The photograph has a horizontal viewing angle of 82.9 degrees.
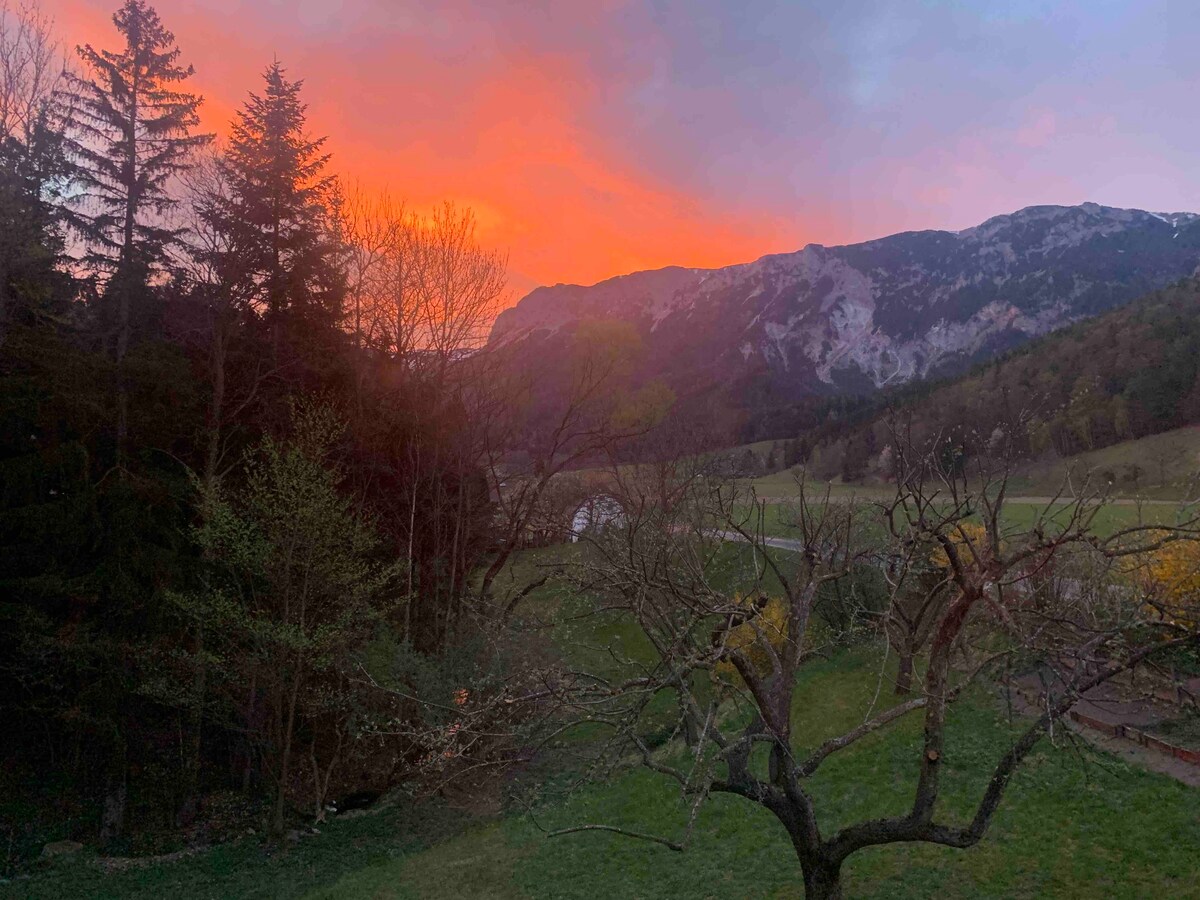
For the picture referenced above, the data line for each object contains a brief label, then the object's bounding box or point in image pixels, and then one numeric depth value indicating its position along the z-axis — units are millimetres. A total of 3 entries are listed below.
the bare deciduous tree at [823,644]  5352
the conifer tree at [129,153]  14805
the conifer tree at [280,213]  17344
